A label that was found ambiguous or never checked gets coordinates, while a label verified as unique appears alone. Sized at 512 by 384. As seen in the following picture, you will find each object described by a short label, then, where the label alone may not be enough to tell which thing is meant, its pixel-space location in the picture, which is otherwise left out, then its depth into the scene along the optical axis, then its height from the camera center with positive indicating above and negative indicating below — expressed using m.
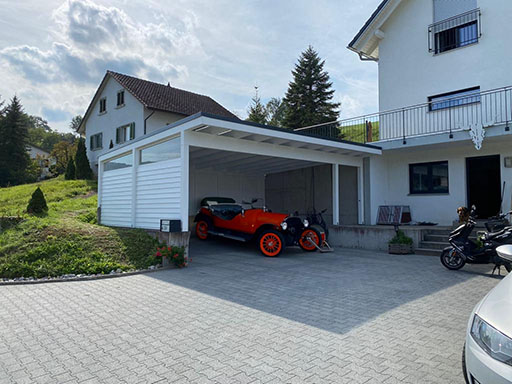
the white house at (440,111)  10.95 +3.14
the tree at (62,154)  32.75 +4.70
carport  8.23 +1.09
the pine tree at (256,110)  34.16 +9.24
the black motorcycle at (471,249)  6.58 -0.90
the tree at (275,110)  40.34 +10.71
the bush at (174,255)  7.60 -1.12
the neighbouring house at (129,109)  21.33 +6.08
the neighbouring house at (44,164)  36.41 +4.12
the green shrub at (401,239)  9.70 -1.00
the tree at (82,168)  23.42 +2.28
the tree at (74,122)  79.12 +18.17
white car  1.99 -0.85
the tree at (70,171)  24.25 +2.14
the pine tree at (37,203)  11.01 -0.02
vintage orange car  9.13 -0.71
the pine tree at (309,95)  29.14 +8.94
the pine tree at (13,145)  30.47 +5.20
